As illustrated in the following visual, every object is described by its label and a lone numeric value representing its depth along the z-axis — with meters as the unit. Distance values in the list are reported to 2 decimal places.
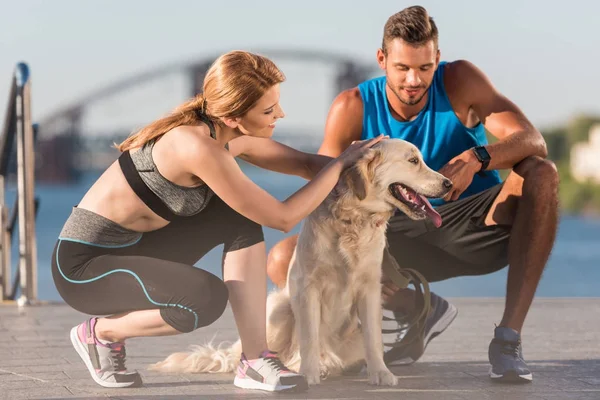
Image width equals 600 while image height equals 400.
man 6.70
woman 5.97
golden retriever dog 6.41
